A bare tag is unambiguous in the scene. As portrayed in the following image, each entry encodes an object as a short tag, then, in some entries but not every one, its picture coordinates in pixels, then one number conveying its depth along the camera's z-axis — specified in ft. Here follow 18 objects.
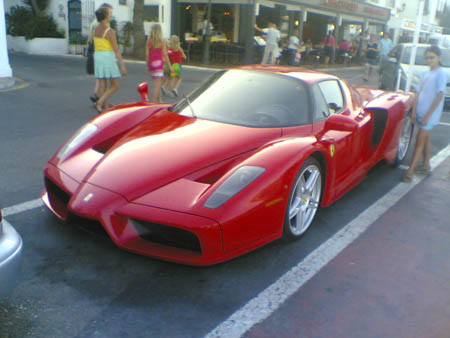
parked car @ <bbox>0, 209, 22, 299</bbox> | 6.68
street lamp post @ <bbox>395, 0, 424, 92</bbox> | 29.78
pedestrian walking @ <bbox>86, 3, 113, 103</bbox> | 27.55
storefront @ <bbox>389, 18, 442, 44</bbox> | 128.26
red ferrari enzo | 9.08
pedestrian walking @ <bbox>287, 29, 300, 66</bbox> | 67.62
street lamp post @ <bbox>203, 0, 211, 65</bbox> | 64.17
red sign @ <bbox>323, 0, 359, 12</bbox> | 88.94
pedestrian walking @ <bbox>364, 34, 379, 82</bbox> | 48.08
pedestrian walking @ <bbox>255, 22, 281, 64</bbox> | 55.93
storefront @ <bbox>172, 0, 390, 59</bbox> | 77.08
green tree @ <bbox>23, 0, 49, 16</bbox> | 74.18
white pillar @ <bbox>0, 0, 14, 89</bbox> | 33.14
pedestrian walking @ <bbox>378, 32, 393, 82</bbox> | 57.67
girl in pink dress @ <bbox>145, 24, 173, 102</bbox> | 29.30
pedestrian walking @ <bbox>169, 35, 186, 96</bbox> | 35.53
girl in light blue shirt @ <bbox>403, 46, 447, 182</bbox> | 16.70
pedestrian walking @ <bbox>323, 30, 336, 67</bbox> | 84.84
